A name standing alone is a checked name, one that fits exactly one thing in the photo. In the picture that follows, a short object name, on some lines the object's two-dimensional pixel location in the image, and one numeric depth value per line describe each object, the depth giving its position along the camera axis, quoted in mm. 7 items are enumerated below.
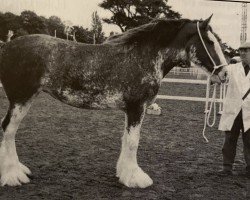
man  5695
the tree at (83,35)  44038
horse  4910
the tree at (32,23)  51653
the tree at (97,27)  44288
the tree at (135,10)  30094
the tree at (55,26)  62219
